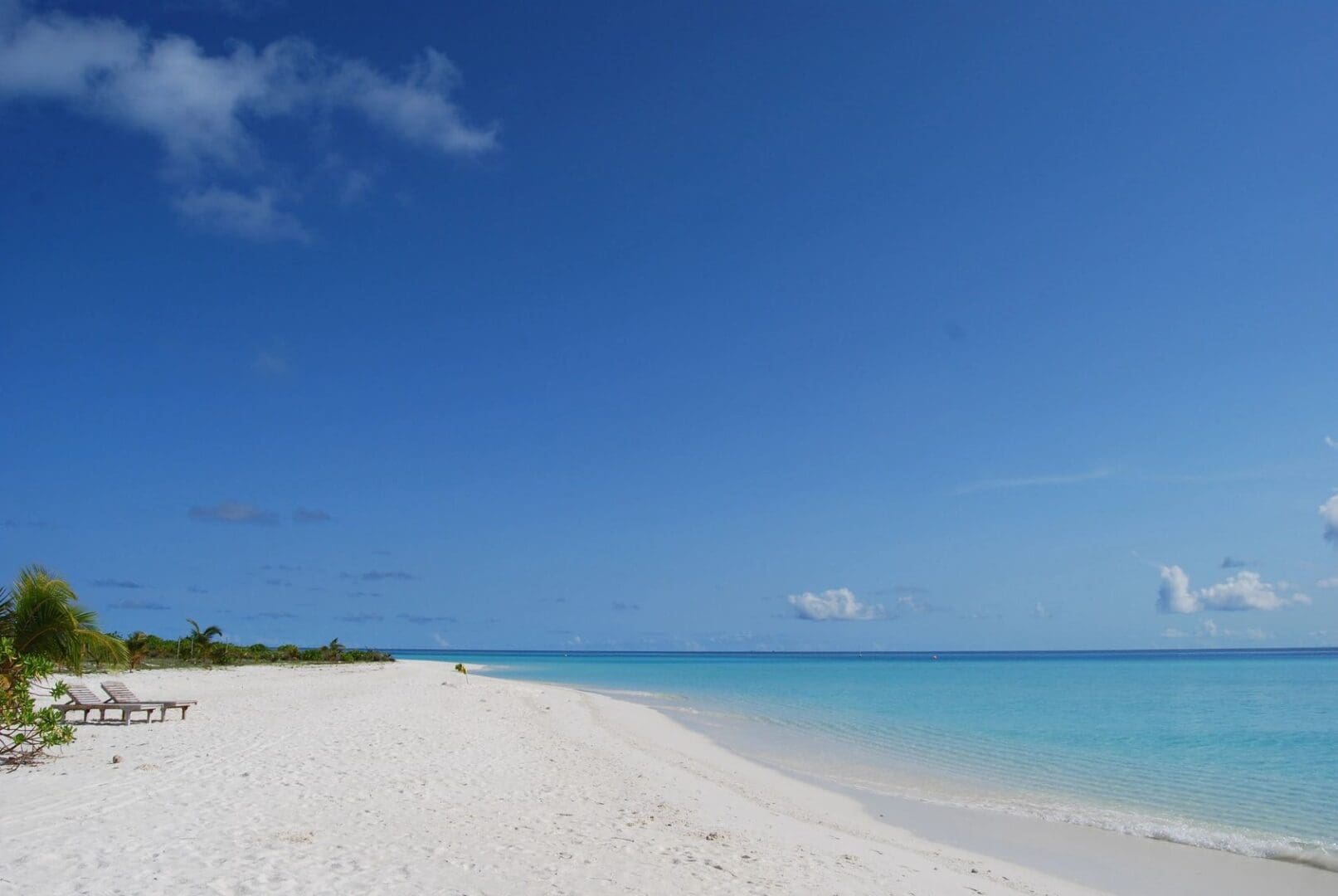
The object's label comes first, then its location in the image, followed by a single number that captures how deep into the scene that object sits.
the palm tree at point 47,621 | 13.40
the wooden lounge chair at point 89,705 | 15.52
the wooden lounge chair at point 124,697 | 16.70
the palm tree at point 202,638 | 45.75
